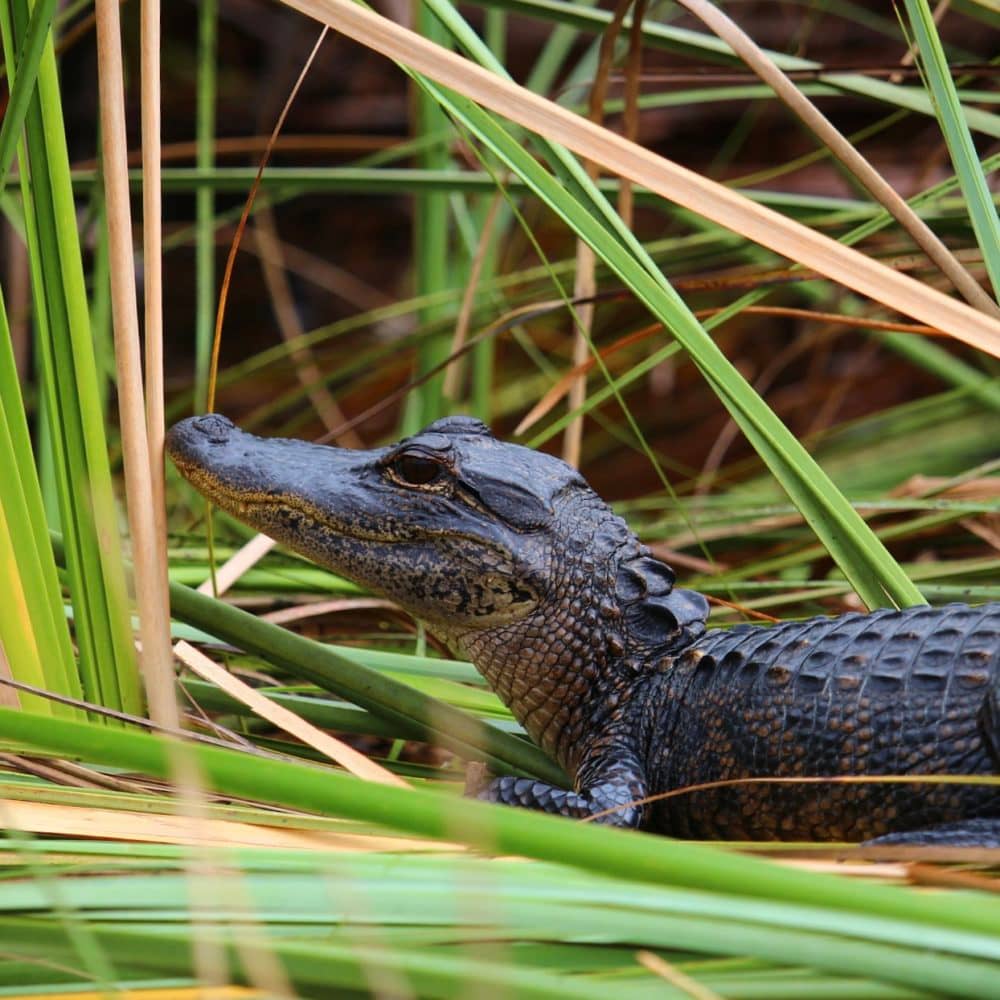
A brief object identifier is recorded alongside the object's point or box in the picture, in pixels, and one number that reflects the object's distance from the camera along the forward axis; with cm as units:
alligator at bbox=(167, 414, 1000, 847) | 434
